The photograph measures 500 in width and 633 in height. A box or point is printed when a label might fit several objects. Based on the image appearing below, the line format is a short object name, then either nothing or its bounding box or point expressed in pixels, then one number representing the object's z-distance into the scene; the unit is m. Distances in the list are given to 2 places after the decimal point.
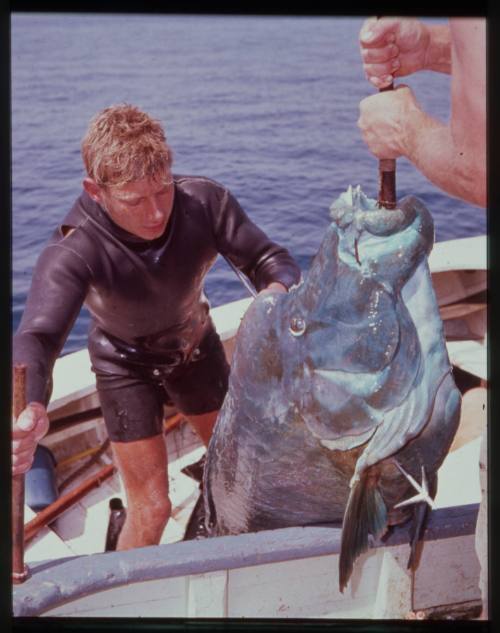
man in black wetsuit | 2.79
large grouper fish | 2.45
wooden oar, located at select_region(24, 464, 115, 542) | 3.36
